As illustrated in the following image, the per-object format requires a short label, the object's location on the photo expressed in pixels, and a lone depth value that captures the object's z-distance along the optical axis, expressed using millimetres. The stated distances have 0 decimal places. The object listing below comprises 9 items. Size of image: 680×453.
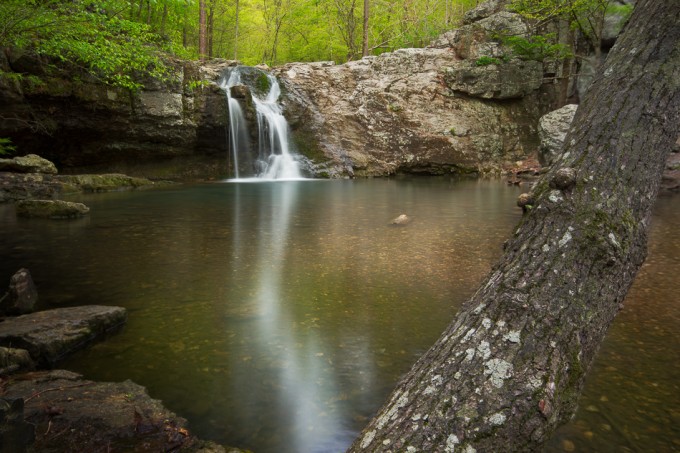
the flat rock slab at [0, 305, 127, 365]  3100
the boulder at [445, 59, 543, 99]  20906
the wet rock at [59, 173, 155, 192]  13500
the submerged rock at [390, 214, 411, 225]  8505
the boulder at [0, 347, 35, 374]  2803
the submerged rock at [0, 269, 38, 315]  3873
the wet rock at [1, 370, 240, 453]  2094
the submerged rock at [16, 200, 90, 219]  8758
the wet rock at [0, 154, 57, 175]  11775
